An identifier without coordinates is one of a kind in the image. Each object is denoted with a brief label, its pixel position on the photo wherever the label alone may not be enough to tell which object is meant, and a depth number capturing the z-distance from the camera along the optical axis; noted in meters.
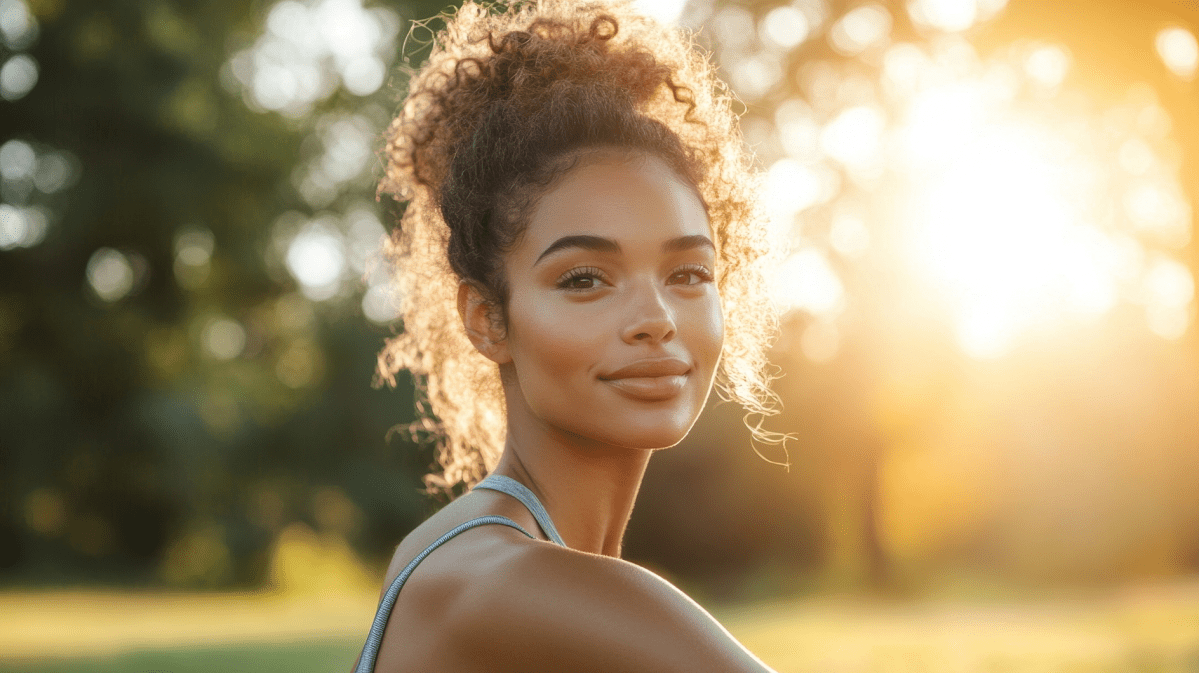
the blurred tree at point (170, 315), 15.99
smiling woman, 1.69
